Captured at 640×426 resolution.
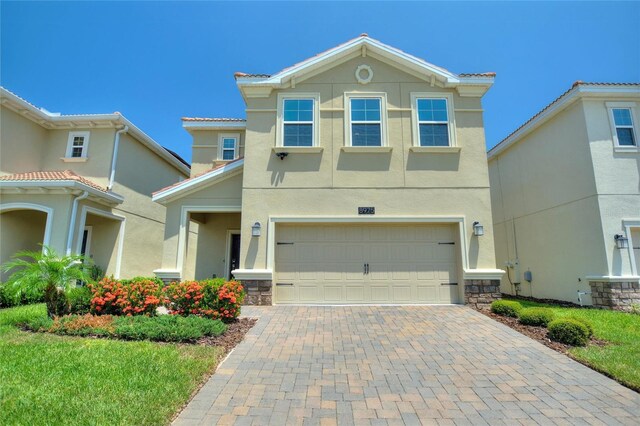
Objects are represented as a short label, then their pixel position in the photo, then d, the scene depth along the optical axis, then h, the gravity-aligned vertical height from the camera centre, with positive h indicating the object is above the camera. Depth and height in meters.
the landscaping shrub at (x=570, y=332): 6.20 -1.23
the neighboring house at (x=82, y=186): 11.44 +2.92
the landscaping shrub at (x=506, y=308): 8.30 -1.04
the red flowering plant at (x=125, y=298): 7.41 -0.75
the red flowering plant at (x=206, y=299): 7.40 -0.76
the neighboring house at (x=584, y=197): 10.27 +2.42
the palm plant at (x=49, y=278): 7.05 -0.30
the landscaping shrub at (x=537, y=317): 7.39 -1.12
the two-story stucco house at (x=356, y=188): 9.84 +2.45
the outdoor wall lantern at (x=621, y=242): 10.17 +0.79
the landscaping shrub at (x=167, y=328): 6.07 -1.19
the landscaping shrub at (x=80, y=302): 7.55 -0.86
